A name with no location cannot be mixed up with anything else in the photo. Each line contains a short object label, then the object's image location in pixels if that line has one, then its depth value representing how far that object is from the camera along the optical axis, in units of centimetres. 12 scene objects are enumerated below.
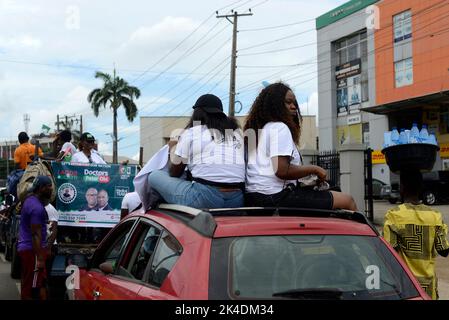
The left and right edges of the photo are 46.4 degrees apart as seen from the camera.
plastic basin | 411
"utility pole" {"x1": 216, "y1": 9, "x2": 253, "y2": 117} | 2969
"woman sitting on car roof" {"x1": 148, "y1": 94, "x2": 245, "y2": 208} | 352
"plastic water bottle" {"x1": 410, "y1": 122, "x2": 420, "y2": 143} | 415
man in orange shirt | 1070
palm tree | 4341
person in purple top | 600
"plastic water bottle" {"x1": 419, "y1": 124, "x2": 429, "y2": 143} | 416
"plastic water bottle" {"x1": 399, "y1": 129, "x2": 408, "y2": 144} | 421
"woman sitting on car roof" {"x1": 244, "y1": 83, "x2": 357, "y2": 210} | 360
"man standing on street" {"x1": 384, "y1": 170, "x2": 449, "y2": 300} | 400
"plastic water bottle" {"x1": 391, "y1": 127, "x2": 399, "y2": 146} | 430
